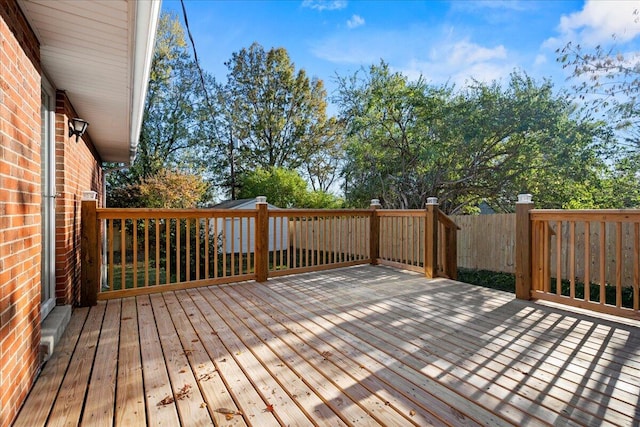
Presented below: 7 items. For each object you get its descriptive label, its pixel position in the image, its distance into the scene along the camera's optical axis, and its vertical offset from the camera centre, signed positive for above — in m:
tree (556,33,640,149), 6.61 +2.75
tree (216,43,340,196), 17.28 +5.20
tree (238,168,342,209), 13.60 +0.79
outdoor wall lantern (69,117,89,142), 3.42 +0.90
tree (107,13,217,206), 14.20 +4.38
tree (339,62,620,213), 8.05 +1.84
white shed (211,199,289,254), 10.48 -0.52
